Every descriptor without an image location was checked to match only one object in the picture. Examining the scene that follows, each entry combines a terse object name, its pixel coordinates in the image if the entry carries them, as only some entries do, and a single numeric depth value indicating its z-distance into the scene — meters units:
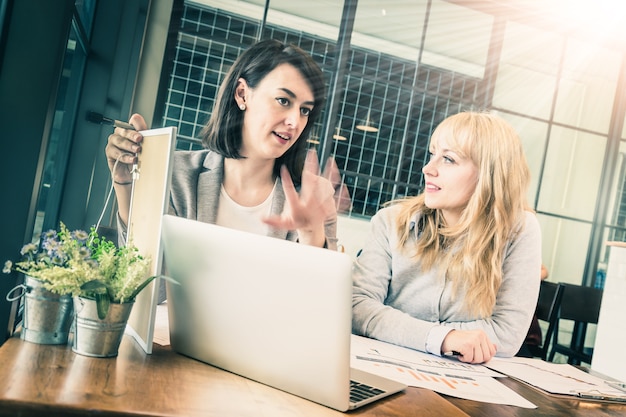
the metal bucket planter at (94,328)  0.82
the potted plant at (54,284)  0.81
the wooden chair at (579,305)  3.26
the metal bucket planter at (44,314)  0.83
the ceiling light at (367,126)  6.14
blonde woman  1.61
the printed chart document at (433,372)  1.03
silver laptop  0.75
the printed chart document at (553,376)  1.21
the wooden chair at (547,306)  3.08
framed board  0.88
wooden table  0.65
